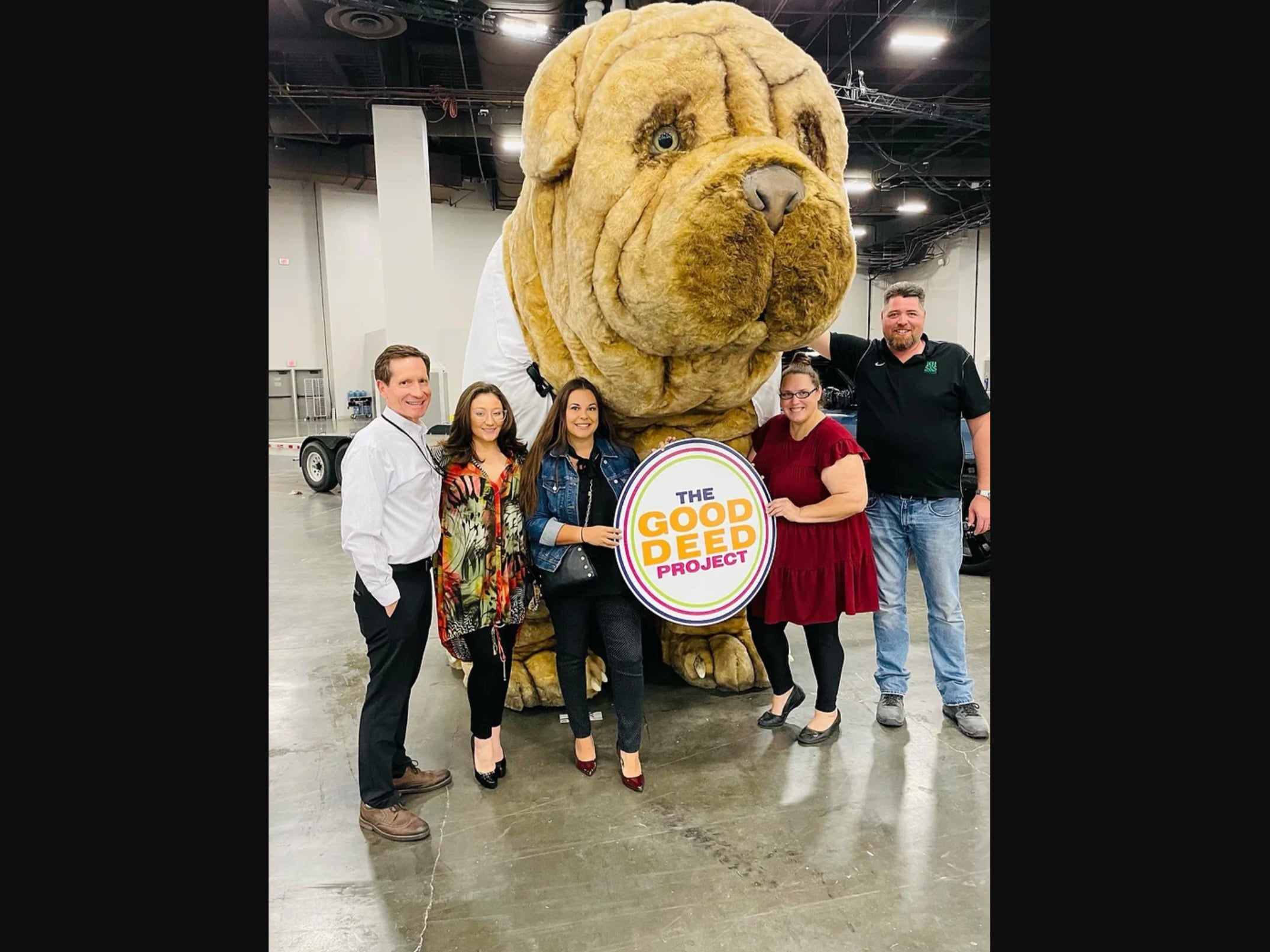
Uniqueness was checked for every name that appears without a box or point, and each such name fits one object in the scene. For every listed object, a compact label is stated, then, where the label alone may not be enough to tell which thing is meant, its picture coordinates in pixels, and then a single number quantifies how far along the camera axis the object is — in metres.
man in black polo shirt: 2.70
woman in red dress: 2.48
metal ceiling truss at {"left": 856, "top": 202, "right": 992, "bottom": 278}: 15.20
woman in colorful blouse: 2.18
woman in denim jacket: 2.28
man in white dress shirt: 1.98
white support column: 9.98
